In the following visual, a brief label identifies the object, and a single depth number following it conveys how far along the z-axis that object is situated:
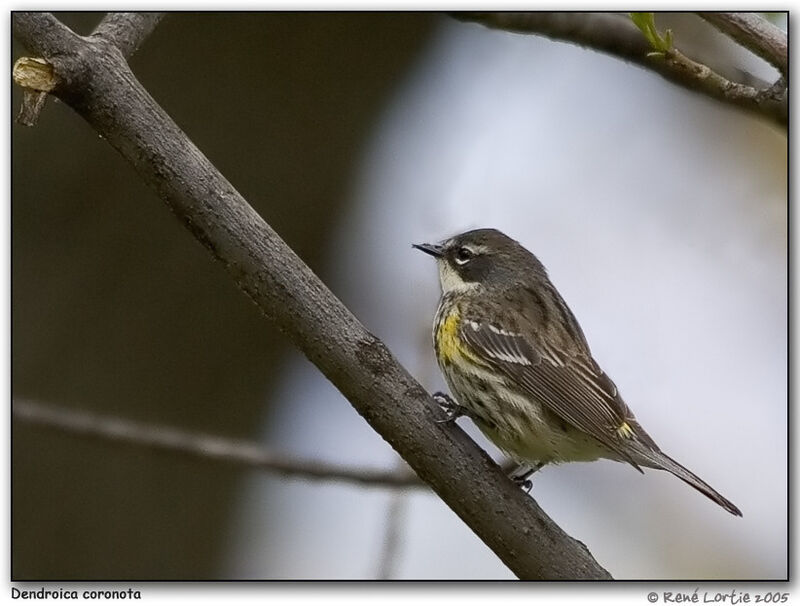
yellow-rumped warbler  7.62
